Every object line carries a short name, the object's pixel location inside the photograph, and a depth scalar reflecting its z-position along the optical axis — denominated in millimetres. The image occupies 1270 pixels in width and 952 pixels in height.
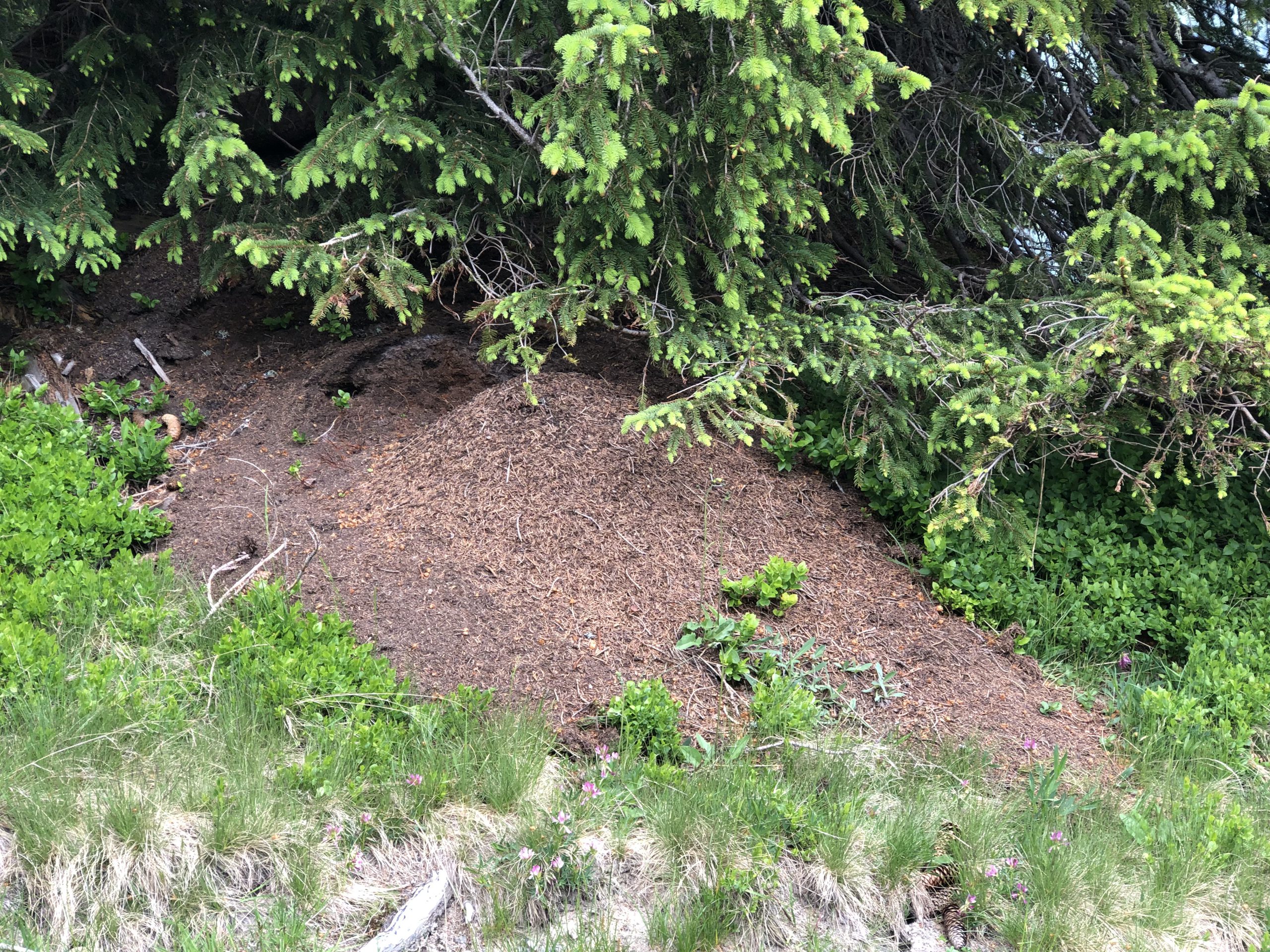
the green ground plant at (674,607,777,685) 3957
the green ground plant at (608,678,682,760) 3572
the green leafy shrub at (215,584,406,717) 3471
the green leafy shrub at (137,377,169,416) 5402
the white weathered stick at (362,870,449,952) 2830
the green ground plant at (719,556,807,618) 4227
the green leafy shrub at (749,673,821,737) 3711
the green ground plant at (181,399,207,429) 5363
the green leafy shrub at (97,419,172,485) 4883
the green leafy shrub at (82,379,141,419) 5301
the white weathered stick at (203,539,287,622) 3866
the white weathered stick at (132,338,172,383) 5660
